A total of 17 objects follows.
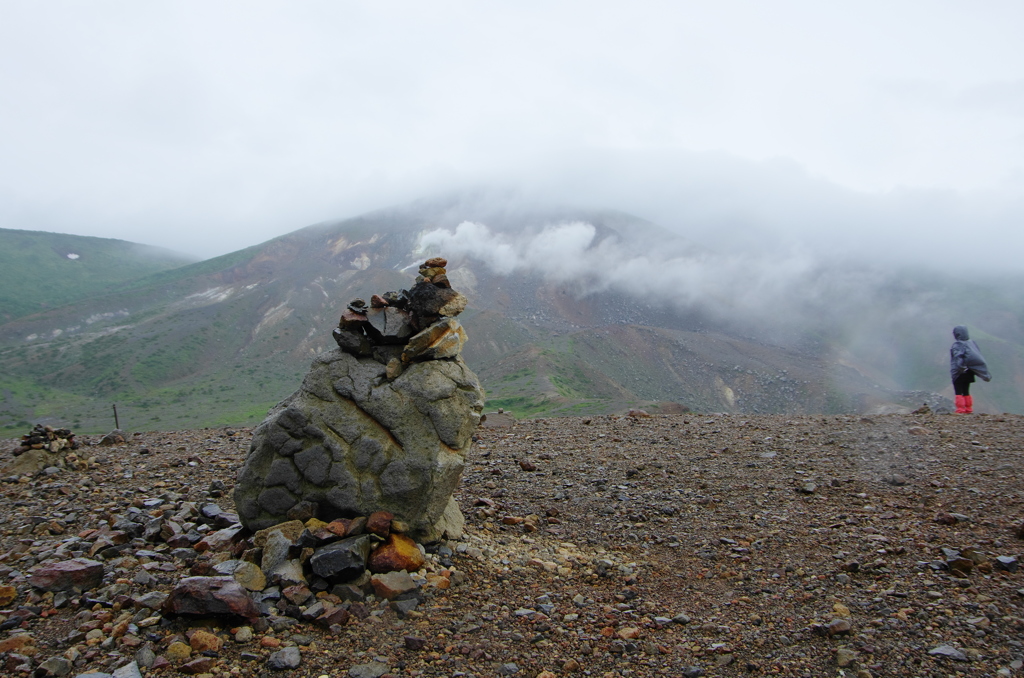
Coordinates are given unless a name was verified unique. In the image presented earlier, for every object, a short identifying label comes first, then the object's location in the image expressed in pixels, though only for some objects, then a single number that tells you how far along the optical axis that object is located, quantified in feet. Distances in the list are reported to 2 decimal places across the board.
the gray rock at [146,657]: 17.99
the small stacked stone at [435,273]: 30.71
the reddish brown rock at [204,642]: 18.67
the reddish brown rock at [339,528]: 24.45
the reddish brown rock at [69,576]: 22.40
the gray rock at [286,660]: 18.12
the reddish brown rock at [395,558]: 23.68
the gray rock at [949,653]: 16.49
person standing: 50.78
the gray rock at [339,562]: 22.48
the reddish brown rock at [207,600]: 19.66
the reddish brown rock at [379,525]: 24.95
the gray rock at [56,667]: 17.54
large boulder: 26.05
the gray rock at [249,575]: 22.09
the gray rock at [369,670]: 17.89
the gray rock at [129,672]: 17.39
